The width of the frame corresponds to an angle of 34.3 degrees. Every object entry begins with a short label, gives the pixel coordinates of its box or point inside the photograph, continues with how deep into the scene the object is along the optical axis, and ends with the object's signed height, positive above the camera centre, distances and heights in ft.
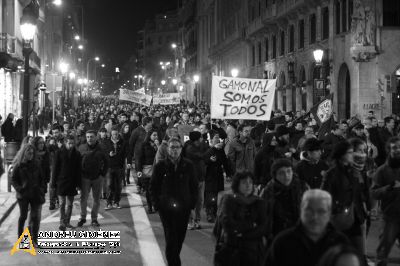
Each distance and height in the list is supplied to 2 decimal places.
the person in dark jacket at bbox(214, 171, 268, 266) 18.34 -2.54
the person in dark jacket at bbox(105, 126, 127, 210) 43.09 -1.78
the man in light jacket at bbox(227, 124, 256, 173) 39.11 -0.76
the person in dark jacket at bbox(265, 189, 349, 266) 12.82 -2.01
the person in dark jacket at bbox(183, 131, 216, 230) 35.81 -1.05
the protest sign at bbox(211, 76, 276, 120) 44.93 +2.90
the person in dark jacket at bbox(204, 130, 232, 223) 37.86 -2.27
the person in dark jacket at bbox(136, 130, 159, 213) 42.09 -1.08
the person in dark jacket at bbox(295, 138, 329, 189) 25.72 -1.12
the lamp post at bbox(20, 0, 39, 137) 48.96 +7.67
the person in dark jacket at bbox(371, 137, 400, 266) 24.49 -2.38
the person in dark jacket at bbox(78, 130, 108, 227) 36.14 -1.86
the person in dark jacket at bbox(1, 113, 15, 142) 69.15 +0.83
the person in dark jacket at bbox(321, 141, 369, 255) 21.31 -1.69
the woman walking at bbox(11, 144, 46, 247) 30.14 -2.15
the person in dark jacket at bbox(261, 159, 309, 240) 20.26 -1.82
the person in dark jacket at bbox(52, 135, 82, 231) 34.76 -1.92
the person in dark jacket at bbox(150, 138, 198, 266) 23.85 -2.05
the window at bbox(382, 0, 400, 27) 97.66 +18.97
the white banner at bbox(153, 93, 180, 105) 108.78 +6.86
